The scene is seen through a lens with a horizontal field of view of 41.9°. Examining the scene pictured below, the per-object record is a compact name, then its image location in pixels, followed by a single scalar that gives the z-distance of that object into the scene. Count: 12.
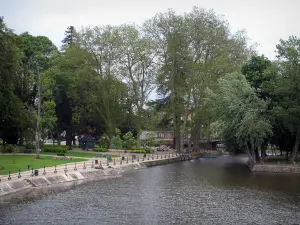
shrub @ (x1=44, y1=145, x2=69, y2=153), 80.19
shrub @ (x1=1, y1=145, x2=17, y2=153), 74.50
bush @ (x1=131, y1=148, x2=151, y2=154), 91.43
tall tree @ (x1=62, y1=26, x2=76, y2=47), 118.69
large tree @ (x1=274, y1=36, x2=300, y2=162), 61.50
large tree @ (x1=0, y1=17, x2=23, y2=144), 62.66
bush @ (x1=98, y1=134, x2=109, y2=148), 92.50
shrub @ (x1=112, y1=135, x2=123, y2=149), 85.94
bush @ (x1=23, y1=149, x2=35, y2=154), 77.38
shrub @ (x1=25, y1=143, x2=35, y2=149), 80.00
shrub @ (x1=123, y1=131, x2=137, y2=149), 89.12
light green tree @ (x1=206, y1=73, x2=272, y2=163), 63.47
